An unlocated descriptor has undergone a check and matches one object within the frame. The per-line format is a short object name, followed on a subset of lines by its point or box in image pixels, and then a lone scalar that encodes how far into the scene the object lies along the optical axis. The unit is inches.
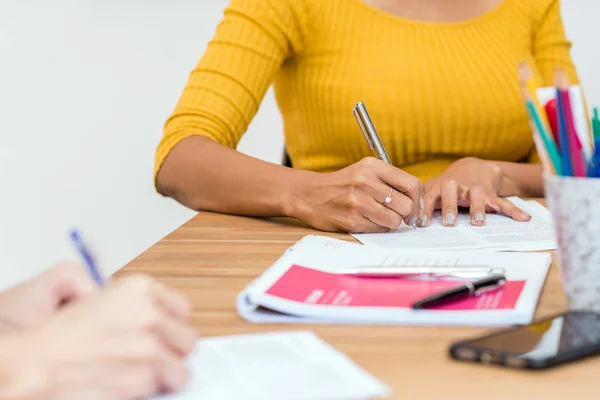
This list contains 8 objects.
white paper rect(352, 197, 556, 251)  55.0
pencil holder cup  43.9
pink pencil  43.4
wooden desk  39.8
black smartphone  40.8
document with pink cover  45.1
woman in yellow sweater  70.0
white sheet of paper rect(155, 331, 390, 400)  38.9
